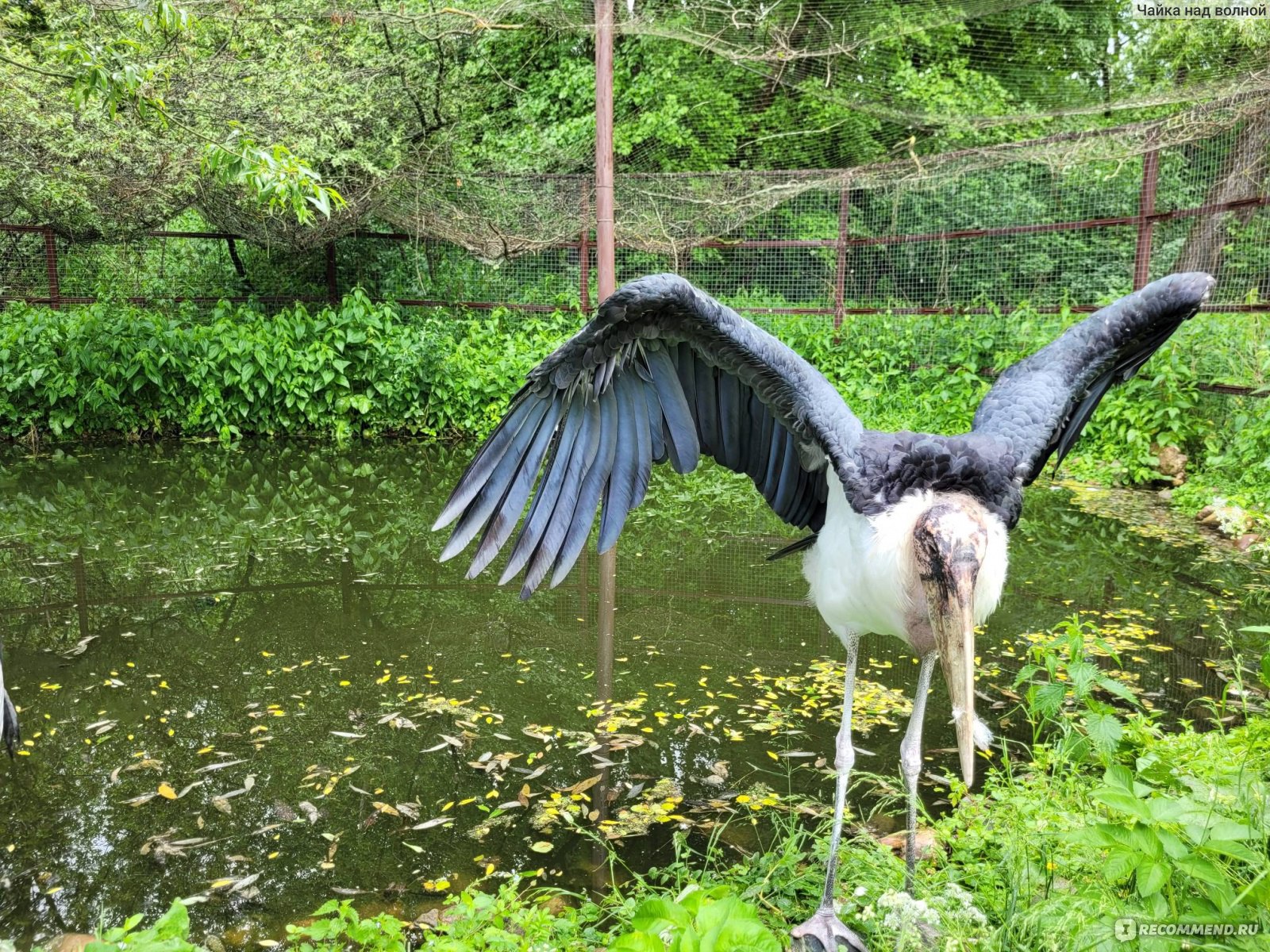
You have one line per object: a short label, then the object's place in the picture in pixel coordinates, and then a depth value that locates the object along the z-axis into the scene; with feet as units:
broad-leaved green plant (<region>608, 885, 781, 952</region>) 5.42
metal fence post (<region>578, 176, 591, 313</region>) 30.60
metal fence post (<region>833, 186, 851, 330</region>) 29.35
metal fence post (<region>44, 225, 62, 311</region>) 29.12
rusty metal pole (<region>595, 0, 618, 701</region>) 23.70
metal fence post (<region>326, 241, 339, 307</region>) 31.78
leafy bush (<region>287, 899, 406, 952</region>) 6.72
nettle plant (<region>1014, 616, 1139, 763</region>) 7.83
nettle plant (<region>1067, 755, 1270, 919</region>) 5.49
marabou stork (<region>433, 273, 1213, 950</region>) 6.78
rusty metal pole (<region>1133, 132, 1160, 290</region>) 23.41
